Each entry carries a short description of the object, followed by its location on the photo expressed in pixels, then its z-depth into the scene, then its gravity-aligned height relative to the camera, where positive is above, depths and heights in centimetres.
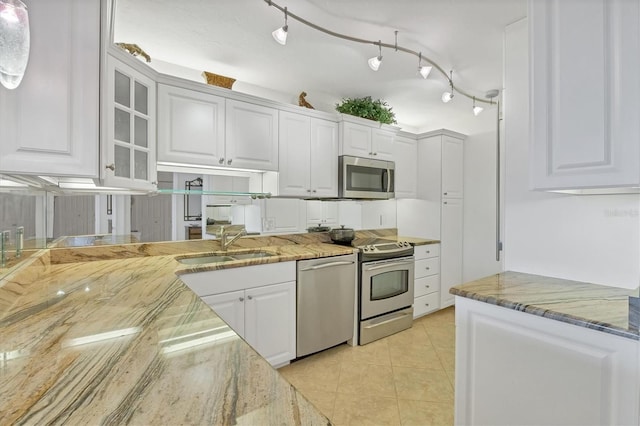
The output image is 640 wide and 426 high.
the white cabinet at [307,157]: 271 +55
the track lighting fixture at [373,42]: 174 +123
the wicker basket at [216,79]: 237 +108
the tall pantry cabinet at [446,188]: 361 +33
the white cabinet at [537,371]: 105 -63
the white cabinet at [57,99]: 107 +43
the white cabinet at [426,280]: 334 -76
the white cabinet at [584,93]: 112 +51
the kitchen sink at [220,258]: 235 -38
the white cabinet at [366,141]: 305 +80
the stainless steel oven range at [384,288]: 278 -74
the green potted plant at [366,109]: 319 +115
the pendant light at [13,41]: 61 +36
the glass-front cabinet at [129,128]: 162 +52
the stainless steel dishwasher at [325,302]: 241 -76
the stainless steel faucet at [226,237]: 250 -21
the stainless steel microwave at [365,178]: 305 +39
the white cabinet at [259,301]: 198 -64
